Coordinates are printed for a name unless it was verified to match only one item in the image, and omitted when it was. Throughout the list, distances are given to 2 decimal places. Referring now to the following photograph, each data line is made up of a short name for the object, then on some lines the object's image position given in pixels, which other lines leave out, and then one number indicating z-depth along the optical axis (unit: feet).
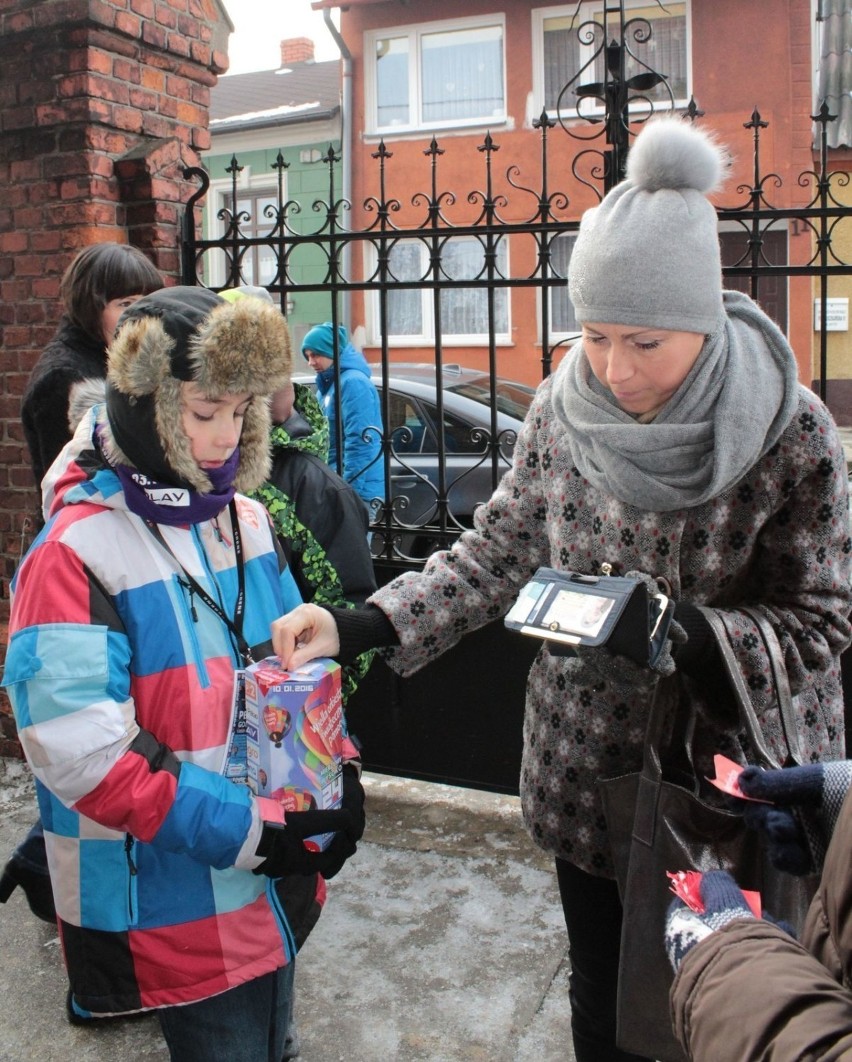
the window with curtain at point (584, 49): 52.42
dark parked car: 17.88
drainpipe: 55.31
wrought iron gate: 12.24
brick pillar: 13.17
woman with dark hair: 10.36
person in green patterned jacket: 9.00
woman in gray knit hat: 5.83
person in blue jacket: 16.17
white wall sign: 37.01
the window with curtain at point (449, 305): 47.52
